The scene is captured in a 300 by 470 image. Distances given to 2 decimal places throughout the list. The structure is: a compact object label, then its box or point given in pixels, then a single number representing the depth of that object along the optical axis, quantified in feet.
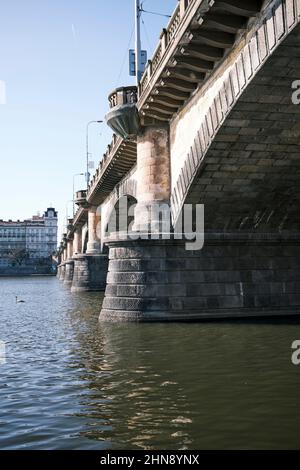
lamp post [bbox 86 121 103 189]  167.12
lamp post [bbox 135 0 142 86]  67.36
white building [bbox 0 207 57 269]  485.56
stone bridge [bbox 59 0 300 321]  39.68
